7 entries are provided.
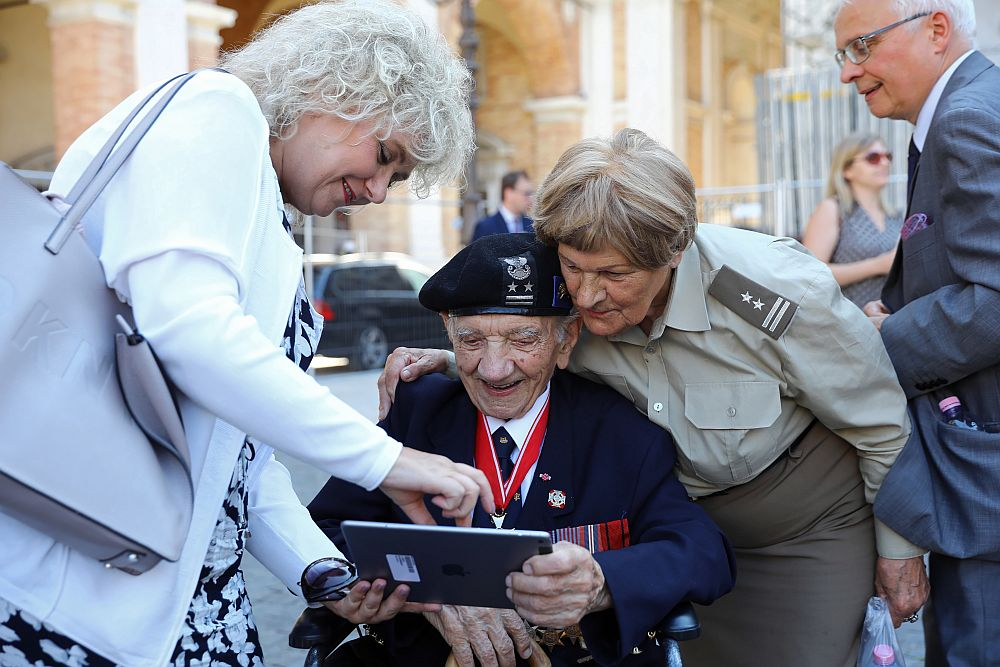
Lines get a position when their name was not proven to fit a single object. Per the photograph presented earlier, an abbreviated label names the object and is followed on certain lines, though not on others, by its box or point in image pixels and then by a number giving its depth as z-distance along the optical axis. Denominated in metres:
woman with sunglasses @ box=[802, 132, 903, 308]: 5.60
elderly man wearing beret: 2.35
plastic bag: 2.58
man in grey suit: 2.46
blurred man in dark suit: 9.66
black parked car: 12.44
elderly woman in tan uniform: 2.44
